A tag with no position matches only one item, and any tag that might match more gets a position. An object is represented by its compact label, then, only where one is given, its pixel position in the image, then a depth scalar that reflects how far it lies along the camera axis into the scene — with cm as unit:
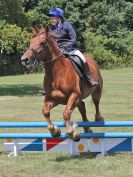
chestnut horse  1684
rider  1816
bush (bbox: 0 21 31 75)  5056
